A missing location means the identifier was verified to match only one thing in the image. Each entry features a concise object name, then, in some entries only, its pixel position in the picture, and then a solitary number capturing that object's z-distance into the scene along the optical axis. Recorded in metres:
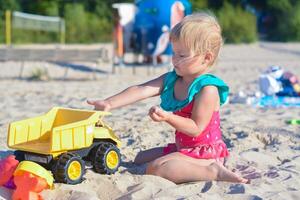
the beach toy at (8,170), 3.07
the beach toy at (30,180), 2.87
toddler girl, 3.26
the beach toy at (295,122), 5.15
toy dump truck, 3.13
